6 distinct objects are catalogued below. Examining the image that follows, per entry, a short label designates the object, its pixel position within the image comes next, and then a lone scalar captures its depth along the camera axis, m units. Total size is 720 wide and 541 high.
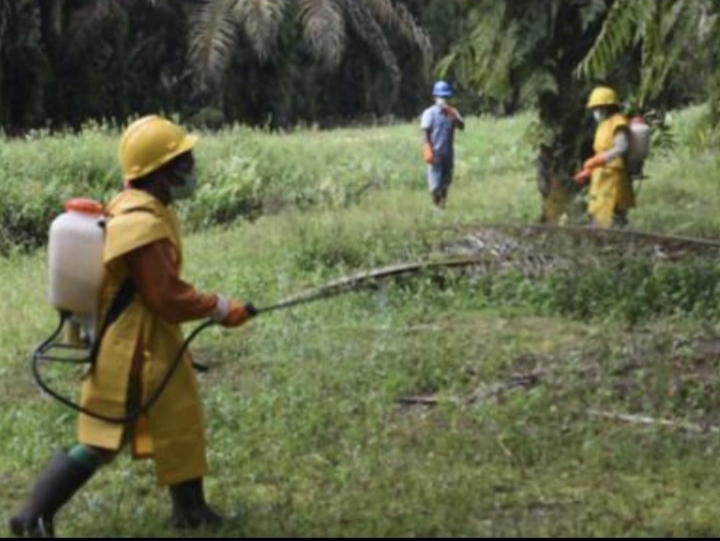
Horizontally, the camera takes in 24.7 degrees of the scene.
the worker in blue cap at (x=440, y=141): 18.80
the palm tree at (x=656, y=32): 8.17
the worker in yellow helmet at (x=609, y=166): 13.55
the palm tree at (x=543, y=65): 14.62
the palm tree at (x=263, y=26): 30.16
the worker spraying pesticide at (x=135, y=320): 6.00
